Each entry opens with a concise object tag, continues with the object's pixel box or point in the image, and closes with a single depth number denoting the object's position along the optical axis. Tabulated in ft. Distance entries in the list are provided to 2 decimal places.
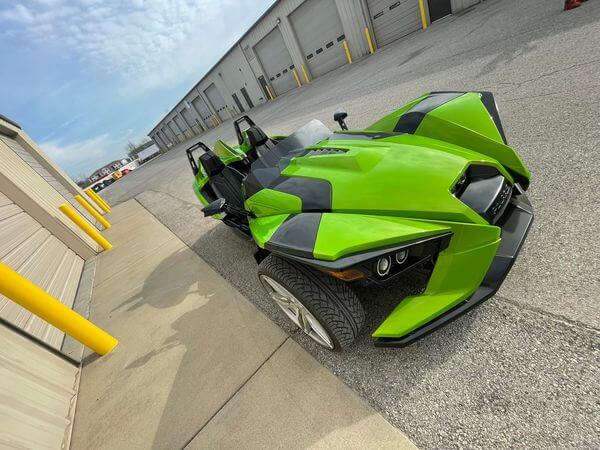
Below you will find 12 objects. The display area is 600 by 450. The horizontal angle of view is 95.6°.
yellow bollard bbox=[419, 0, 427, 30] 40.10
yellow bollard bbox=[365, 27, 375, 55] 47.60
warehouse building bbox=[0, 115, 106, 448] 6.72
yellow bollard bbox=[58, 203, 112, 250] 18.78
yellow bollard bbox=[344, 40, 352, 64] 51.13
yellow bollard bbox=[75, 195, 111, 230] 26.41
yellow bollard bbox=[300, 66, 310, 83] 62.33
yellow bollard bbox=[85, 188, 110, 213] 34.75
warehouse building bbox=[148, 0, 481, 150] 43.57
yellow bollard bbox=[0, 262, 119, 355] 7.41
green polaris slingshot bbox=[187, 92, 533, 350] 4.37
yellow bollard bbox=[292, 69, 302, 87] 64.95
